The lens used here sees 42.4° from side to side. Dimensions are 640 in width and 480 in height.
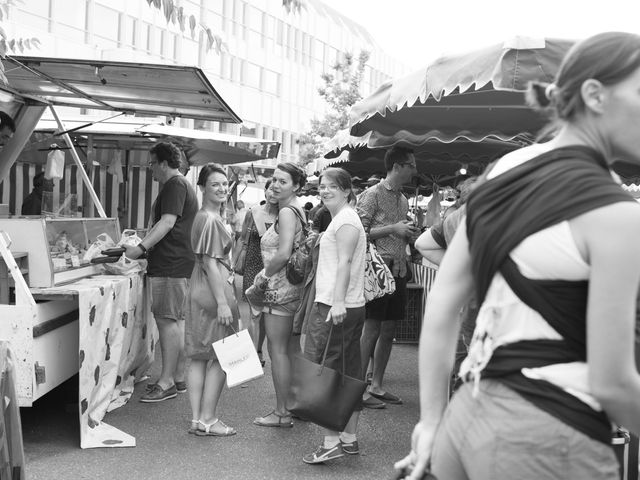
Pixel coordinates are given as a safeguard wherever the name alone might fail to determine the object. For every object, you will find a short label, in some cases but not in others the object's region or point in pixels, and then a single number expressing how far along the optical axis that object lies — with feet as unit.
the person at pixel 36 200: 38.71
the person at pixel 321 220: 31.04
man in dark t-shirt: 22.33
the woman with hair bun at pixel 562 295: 4.68
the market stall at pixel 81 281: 16.65
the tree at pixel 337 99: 131.03
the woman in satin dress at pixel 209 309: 18.66
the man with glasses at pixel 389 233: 21.98
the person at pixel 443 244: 13.79
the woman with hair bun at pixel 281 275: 18.83
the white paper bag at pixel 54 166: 28.04
